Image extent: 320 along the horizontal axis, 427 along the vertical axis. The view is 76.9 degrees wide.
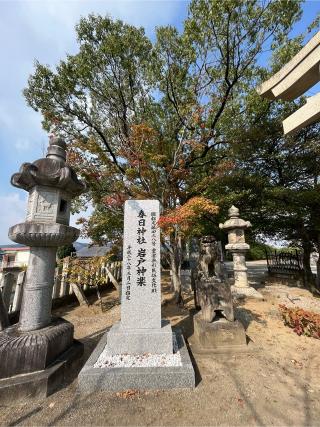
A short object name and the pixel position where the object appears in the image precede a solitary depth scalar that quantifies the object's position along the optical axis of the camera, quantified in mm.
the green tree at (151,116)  7164
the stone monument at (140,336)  3004
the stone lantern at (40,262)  2914
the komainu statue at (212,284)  4500
